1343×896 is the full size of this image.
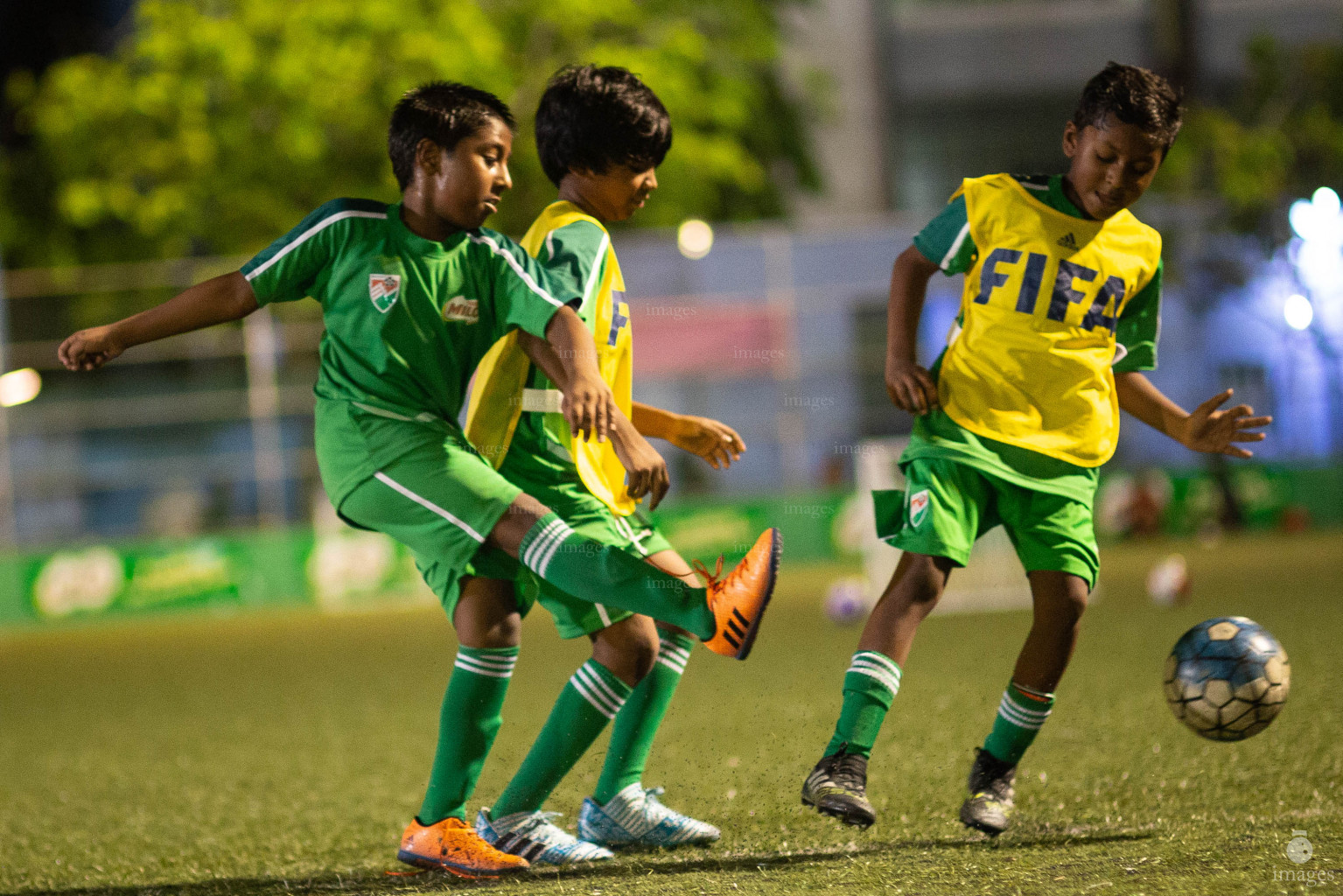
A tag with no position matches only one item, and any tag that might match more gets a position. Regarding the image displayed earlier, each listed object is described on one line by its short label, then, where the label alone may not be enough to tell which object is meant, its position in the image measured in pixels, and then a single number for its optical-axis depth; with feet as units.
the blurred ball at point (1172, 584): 57.67
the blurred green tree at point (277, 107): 102.37
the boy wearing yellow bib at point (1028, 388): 20.99
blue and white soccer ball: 21.76
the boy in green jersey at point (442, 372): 19.15
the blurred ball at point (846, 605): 59.82
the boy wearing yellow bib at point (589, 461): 20.93
